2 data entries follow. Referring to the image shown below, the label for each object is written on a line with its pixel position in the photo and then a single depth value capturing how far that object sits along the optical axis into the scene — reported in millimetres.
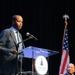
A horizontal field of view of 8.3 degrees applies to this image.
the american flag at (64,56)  12426
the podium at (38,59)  8069
